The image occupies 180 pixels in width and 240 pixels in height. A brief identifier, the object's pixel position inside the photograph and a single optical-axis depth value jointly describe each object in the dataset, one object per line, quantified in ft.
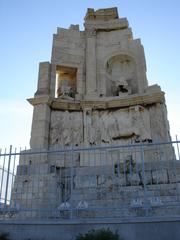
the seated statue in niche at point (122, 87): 42.29
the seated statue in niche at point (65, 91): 41.47
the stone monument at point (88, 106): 27.78
